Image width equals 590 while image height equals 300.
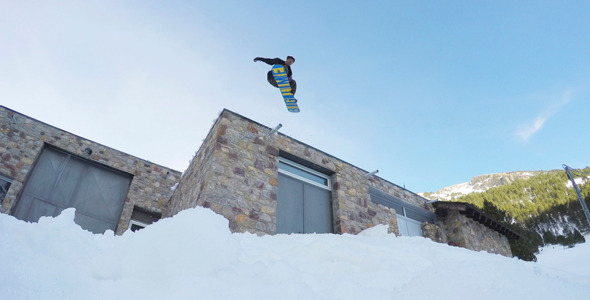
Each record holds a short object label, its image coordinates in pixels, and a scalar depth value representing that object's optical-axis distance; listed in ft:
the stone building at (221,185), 20.56
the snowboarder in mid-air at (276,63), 22.30
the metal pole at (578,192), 38.38
